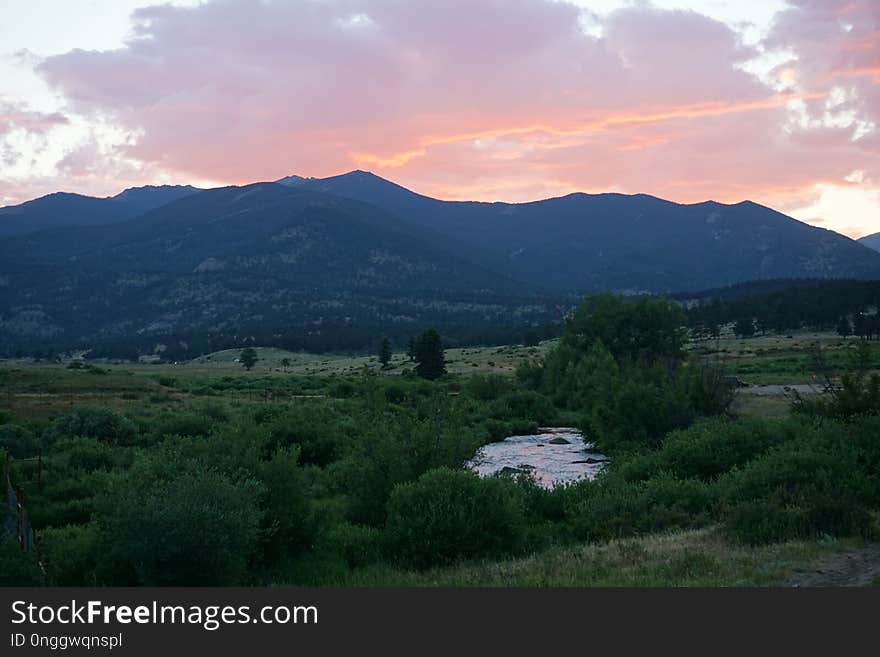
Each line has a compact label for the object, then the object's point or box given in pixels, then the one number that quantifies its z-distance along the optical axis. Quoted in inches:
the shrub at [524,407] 1910.7
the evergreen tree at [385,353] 4037.9
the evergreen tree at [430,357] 3075.8
